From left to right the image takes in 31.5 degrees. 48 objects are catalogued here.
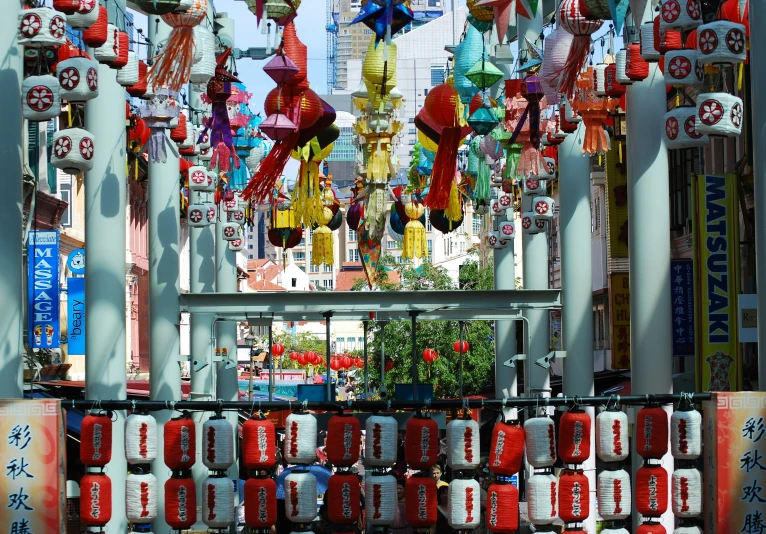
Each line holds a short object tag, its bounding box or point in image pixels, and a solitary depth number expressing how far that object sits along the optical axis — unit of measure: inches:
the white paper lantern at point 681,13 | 514.0
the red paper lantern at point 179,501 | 544.4
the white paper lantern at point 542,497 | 533.3
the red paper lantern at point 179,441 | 535.5
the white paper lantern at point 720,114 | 492.7
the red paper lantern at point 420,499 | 555.2
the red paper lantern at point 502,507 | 539.5
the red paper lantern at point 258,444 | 537.6
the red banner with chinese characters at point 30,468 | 461.4
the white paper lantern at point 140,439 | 538.0
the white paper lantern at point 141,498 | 536.7
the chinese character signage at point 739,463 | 463.2
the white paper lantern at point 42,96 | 491.2
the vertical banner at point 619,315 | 869.8
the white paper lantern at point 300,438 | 546.3
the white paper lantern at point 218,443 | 543.5
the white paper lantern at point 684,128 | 542.0
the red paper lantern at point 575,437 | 527.8
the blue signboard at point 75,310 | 1120.2
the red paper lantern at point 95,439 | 526.0
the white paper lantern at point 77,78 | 524.1
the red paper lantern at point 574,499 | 525.3
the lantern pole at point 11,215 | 480.7
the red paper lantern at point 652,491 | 513.0
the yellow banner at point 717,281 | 654.5
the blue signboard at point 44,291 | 1030.4
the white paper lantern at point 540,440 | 534.6
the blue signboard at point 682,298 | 721.0
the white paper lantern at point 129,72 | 610.9
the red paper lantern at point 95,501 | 529.3
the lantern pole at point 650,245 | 620.4
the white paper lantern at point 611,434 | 523.8
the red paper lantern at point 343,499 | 545.6
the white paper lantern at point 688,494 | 495.2
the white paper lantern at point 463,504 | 550.3
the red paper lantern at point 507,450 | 533.0
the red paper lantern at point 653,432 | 511.8
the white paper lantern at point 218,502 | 546.0
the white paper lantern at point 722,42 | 486.9
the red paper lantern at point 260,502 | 542.0
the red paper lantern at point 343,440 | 550.9
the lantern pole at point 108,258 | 666.8
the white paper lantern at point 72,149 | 551.5
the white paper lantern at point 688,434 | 494.9
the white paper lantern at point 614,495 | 524.7
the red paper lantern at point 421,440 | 547.2
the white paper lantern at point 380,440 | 548.7
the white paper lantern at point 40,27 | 478.0
